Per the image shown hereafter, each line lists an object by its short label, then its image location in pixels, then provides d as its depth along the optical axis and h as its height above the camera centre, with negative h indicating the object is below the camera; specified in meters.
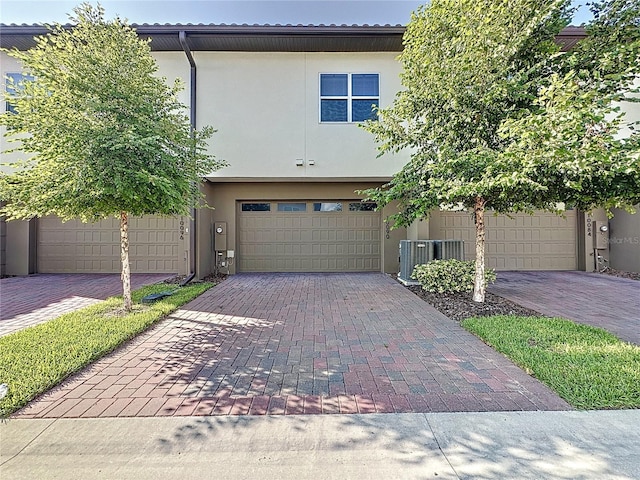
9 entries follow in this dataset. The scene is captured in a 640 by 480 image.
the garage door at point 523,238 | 10.92 +0.13
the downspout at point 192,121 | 9.45 +3.41
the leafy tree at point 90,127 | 4.85 +1.68
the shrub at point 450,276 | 7.49 -0.76
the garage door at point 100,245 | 10.91 -0.13
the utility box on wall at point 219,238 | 10.84 +0.11
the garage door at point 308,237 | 11.17 +0.15
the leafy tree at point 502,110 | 4.30 +2.09
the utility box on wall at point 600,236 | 10.77 +0.20
